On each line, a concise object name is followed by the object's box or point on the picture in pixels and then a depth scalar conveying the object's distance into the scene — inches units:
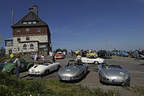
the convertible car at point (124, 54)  1103.0
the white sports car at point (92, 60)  606.4
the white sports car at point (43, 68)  364.5
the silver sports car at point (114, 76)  245.4
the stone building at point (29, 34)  1508.4
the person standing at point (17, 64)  336.2
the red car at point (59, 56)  938.4
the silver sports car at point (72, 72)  284.8
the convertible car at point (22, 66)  389.0
